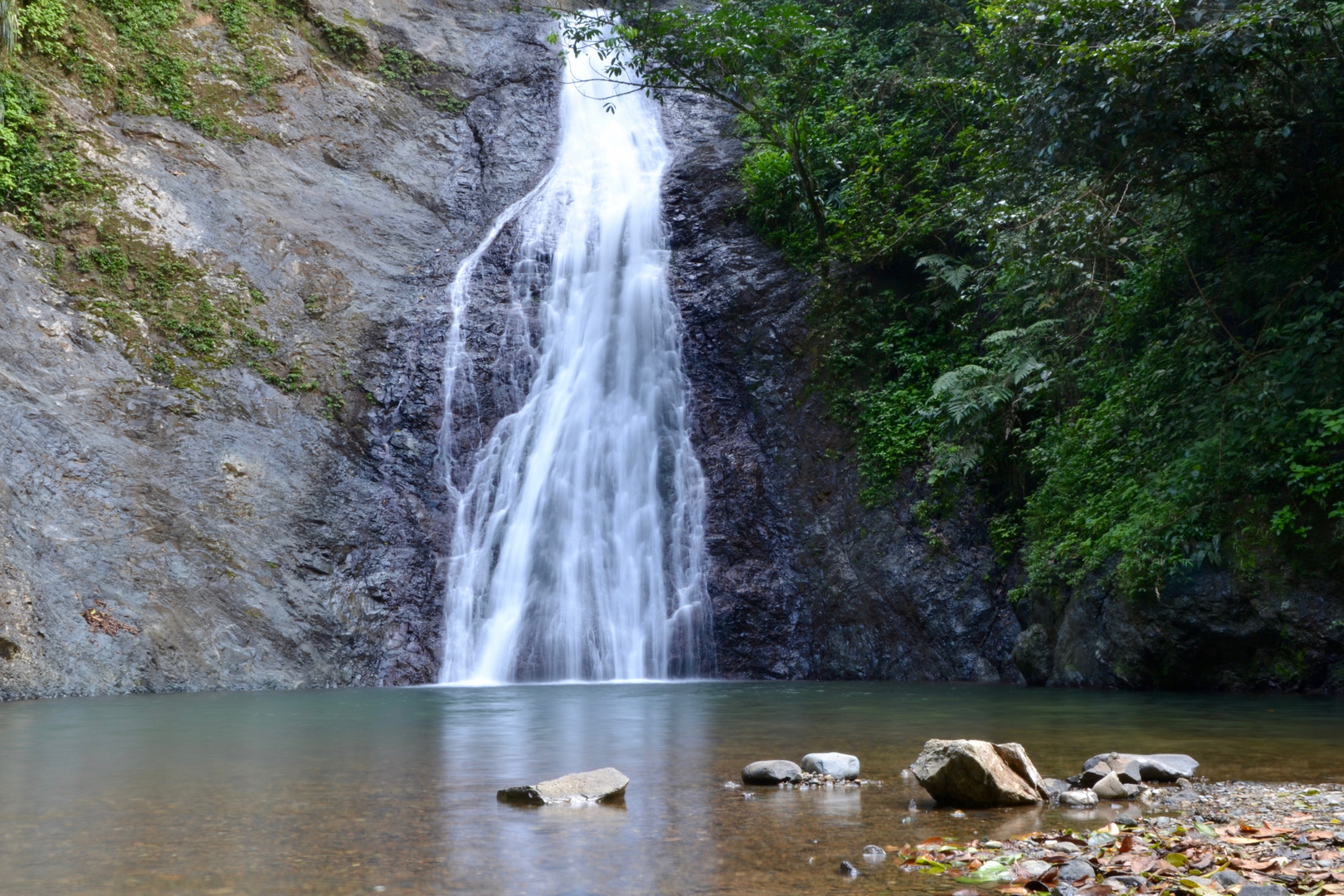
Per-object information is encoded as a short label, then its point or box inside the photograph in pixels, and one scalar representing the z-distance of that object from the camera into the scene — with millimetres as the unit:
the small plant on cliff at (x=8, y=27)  14883
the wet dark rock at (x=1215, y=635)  8727
